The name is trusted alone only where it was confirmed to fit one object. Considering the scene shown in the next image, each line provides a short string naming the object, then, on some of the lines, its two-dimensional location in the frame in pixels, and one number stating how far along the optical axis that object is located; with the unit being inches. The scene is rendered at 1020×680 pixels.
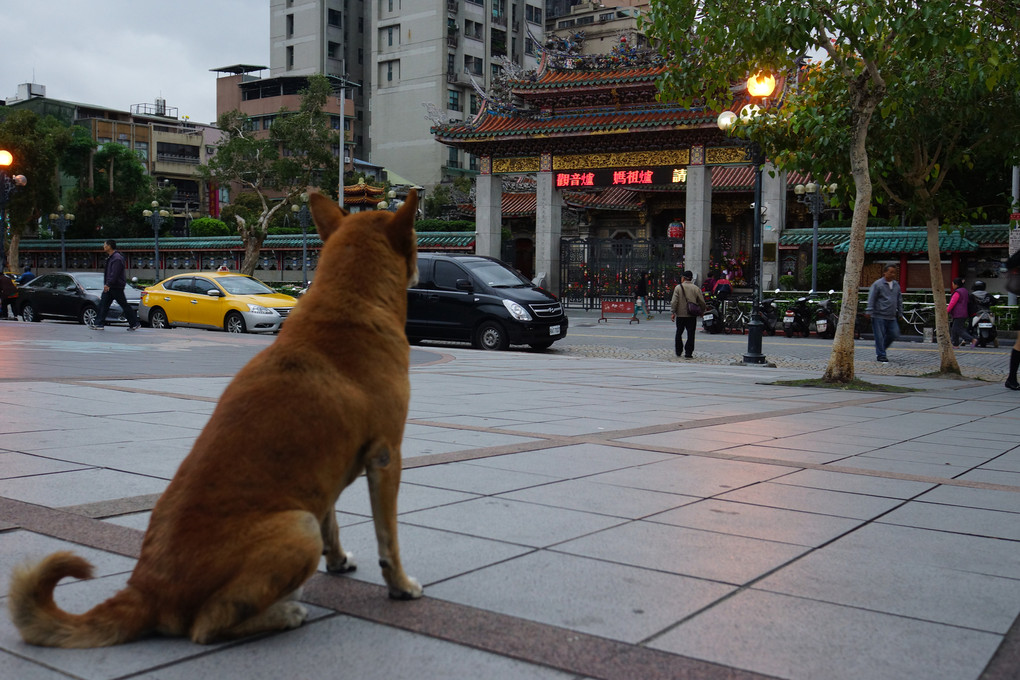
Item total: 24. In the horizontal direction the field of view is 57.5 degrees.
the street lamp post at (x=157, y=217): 1722.4
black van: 733.9
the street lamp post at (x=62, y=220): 1854.1
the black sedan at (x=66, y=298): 933.8
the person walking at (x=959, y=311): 856.3
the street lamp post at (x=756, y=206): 553.3
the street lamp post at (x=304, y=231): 1463.6
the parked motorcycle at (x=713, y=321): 1035.9
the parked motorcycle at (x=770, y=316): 1003.3
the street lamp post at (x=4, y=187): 1071.9
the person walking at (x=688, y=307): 689.6
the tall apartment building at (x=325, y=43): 2992.1
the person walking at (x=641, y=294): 1175.0
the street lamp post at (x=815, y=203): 1168.6
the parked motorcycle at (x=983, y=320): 880.9
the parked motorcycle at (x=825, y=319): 968.3
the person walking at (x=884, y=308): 684.7
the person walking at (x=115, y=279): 764.0
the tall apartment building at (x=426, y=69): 2797.7
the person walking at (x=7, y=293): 1048.8
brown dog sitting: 102.8
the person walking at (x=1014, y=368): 502.3
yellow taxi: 814.5
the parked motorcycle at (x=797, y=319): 997.2
